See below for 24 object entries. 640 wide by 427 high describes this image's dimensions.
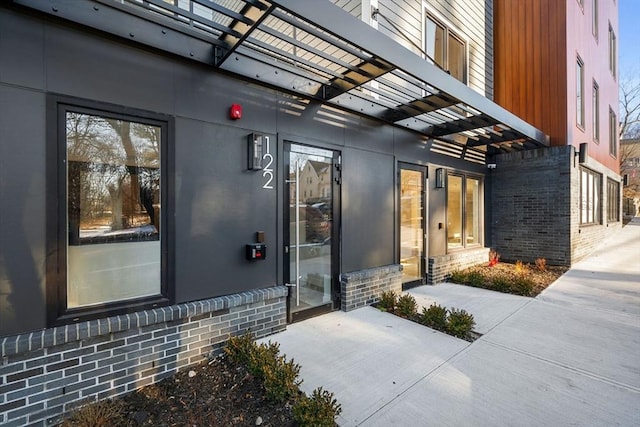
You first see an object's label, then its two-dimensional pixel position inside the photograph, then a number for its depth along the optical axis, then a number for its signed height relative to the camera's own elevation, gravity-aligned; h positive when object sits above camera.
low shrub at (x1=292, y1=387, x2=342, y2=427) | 2.13 -1.41
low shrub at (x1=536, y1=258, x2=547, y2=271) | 7.34 -1.28
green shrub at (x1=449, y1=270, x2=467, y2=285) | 6.35 -1.36
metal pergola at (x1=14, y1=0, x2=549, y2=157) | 2.58 +1.68
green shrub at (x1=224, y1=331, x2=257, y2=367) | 3.13 -1.42
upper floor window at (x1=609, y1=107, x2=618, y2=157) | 12.42 +3.23
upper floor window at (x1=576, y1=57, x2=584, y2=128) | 8.49 +3.39
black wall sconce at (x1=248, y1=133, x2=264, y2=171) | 3.60 +0.73
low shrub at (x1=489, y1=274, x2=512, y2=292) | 5.72 -1.36
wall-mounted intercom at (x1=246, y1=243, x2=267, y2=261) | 3.60 -0.45
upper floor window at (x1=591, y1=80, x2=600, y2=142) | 10.01 +3.31
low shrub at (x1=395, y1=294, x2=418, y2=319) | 4.43 -1.39
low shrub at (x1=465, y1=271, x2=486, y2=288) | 6.07 -1.35
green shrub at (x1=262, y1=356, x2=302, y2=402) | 2.51 -1.40
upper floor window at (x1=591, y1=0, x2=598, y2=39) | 10.05 +6.43
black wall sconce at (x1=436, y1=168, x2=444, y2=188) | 6.48 +0.73
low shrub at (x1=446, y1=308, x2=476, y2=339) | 3.78 -1.40
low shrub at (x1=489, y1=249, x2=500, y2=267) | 7.90 -1.21
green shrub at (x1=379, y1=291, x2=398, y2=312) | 4.71 -1.39
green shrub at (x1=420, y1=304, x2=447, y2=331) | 4.01 -1.41
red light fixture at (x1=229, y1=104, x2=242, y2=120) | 3.48 +1.15
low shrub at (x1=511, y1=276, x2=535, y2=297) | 5.48 -1.36
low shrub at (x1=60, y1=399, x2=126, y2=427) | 2.28 -1.56
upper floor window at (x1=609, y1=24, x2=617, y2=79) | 12.28 +6.48
